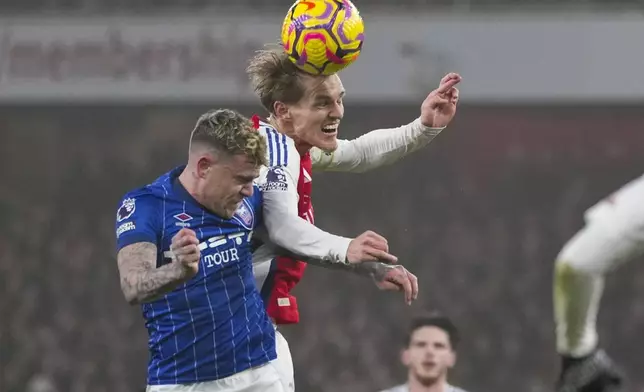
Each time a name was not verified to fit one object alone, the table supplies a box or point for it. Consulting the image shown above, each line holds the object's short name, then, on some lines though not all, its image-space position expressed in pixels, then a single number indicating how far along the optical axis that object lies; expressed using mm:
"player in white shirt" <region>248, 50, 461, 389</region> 9602
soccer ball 9977
